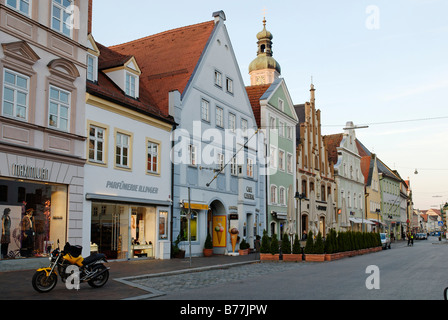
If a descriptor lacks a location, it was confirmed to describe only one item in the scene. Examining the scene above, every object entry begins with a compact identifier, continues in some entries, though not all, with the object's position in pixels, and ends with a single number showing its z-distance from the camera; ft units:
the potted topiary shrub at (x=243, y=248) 100.95
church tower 259.25
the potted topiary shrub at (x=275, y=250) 81.87
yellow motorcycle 39.01
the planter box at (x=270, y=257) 81.85
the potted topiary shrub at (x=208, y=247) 94.03
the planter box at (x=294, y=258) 81.46
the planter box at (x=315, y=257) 80.59
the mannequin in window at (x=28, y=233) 57.88
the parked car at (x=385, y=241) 142.61
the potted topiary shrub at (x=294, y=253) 81.51
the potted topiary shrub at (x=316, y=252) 80.69
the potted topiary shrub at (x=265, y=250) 82.23
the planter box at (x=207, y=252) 93.97
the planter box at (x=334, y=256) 83.25
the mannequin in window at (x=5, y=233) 55.26
